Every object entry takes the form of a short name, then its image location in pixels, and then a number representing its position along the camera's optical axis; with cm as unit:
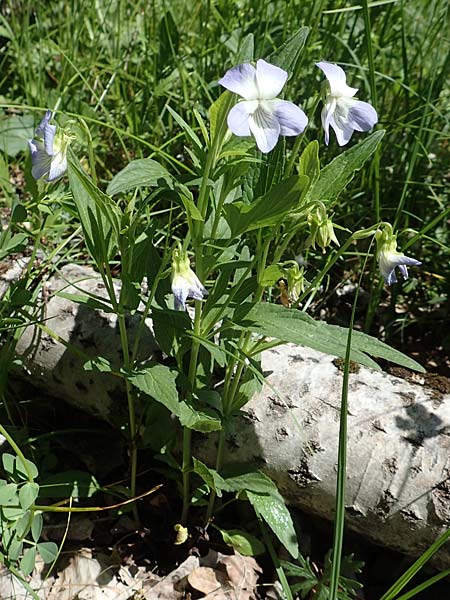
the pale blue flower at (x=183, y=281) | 27
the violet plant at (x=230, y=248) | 26
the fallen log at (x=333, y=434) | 33
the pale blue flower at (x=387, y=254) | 28
